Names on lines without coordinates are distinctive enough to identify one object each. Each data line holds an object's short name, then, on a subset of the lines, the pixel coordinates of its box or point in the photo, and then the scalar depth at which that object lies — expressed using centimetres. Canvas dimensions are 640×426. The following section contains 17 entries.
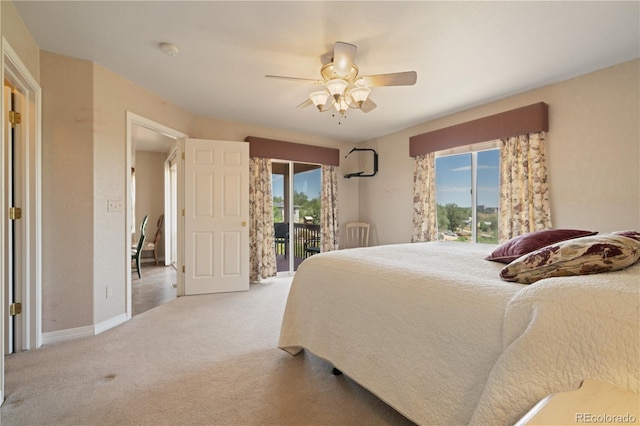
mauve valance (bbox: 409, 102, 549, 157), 291
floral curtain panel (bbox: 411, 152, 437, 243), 404
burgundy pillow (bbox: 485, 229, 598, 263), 161
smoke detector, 221
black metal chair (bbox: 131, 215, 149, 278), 446
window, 347
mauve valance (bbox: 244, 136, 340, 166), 431
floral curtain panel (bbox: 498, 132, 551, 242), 291
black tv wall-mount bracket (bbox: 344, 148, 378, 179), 497
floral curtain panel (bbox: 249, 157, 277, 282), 434
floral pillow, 106
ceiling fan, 206
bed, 82
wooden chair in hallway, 556
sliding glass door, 484
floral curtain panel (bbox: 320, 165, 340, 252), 504
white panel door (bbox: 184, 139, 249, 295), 366
